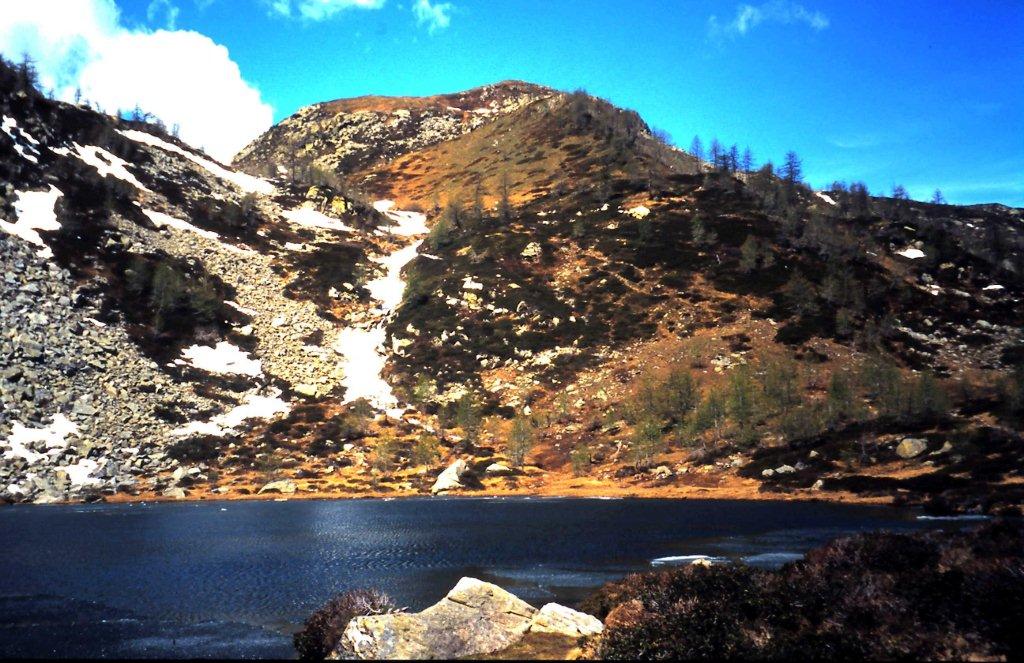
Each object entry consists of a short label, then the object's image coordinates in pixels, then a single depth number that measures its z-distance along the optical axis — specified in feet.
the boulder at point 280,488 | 259.19
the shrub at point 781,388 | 288.51
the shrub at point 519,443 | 288.10
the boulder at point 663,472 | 262.88
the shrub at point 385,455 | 283.38
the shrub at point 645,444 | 272.92
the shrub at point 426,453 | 287.89
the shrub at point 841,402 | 275.18
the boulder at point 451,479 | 270.26
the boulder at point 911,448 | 228.22
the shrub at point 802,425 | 266.77
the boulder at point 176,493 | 250.74
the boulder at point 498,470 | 280.06
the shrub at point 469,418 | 315.02
